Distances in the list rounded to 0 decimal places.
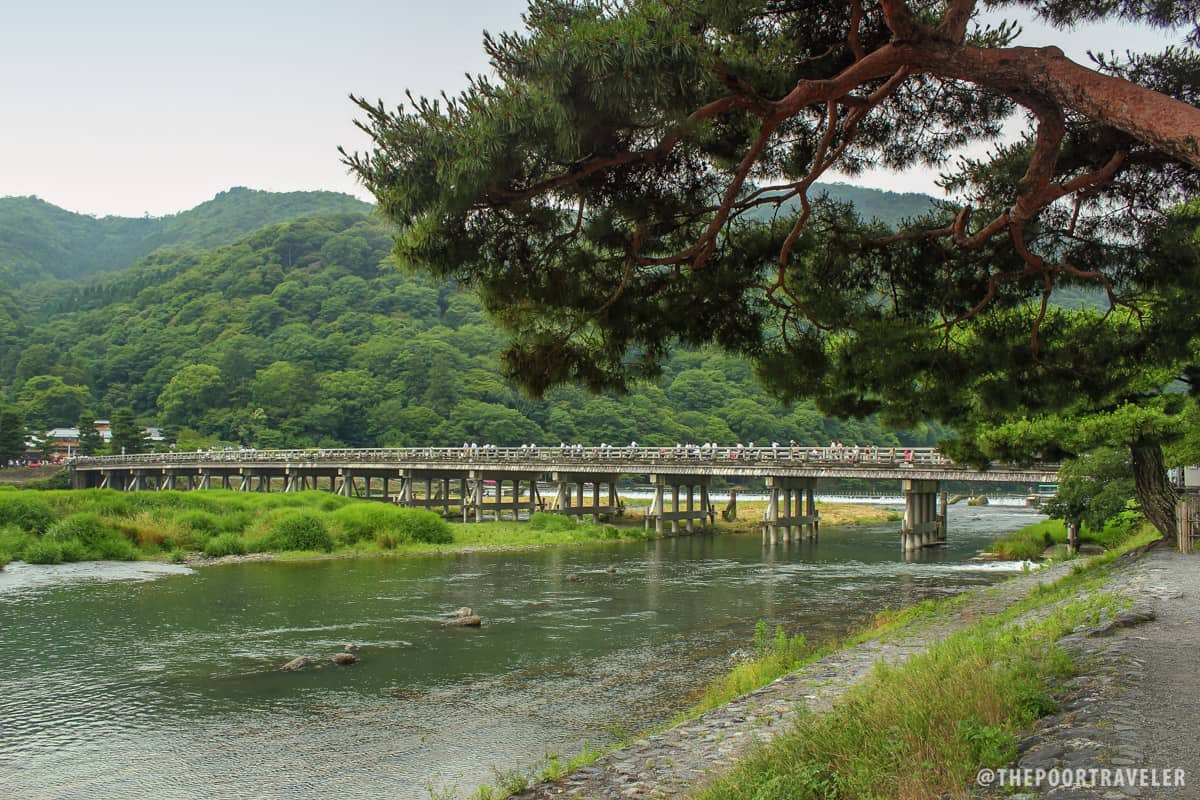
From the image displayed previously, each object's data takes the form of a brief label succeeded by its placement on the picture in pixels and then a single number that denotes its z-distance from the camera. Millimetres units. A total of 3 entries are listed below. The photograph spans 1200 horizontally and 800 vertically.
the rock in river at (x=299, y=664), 13148
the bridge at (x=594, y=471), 32344
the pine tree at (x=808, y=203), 4824
